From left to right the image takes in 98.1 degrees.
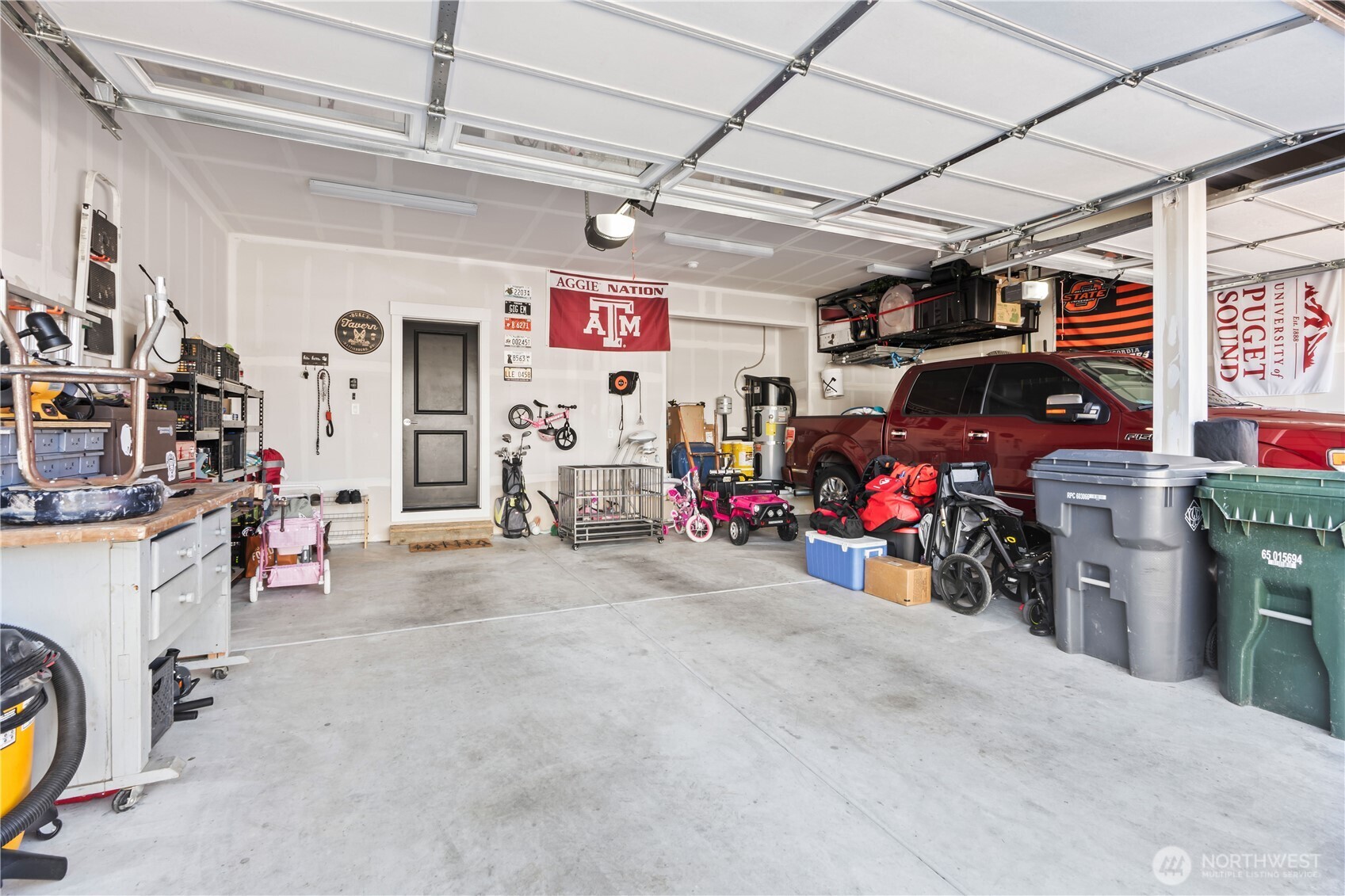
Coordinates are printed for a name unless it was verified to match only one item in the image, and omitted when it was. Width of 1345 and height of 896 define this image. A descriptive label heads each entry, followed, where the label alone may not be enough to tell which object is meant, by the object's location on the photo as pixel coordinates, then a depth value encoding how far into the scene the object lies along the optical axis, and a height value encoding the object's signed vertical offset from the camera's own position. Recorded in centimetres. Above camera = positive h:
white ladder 294 +99
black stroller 344 -65
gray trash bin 270 -52
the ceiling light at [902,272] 668 +210
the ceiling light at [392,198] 458 +207
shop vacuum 141 -76
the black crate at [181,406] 359 +28
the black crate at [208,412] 374 +26
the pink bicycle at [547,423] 673 +33
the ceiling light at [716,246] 571 +210
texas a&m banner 686 +167
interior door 648 +40
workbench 168 -48
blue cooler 429 -79
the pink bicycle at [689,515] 620 -68
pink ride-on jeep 598 -57
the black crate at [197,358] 377 +62
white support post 343 +80
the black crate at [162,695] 204 -87
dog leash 602 +57
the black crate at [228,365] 438 +67
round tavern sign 611 +126
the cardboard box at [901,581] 388 -88
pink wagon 407 -71
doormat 581 -95
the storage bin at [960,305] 632 +163
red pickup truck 365 +26
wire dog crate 602 -57
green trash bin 223 -55
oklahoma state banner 650 +157
